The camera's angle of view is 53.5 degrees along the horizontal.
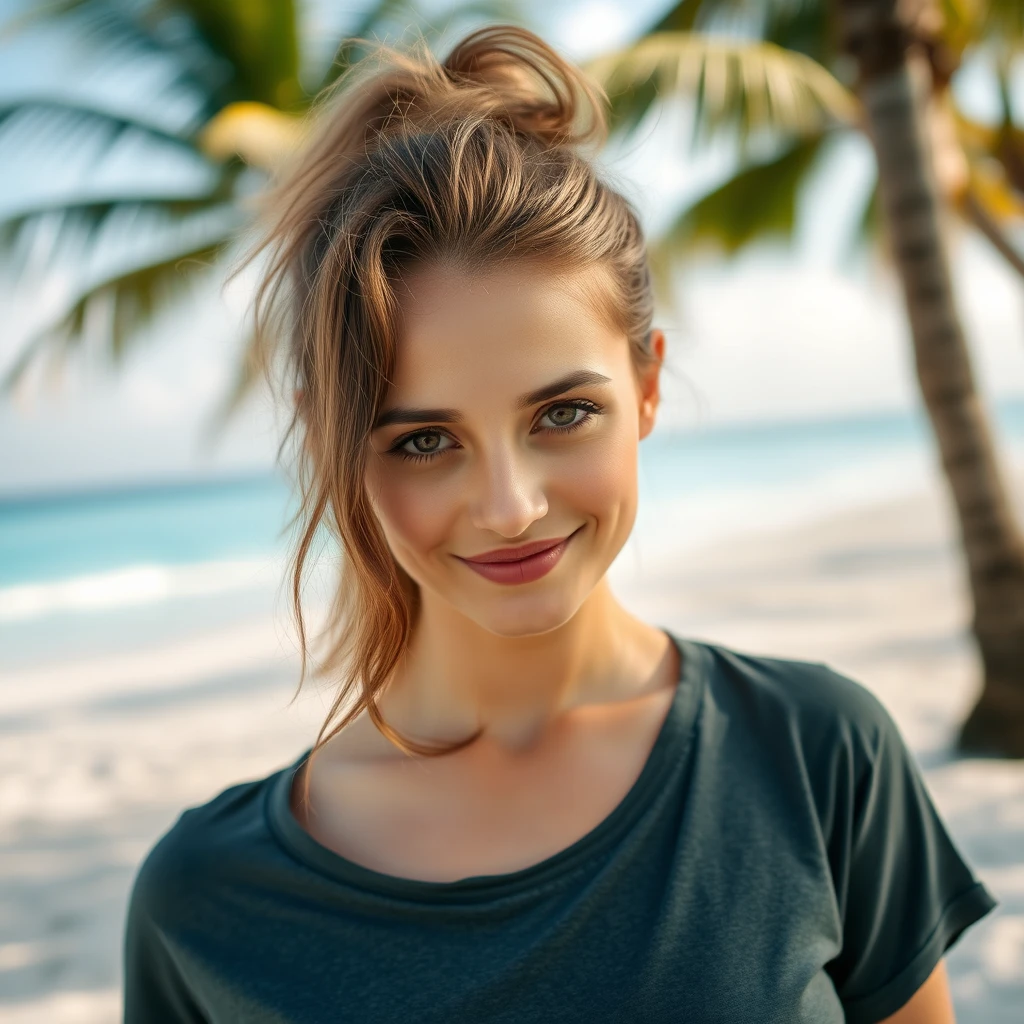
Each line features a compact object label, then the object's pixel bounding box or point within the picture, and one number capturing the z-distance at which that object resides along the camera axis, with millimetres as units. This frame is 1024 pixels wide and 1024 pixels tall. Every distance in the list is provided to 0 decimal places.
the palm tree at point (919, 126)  4301
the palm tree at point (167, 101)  8312
